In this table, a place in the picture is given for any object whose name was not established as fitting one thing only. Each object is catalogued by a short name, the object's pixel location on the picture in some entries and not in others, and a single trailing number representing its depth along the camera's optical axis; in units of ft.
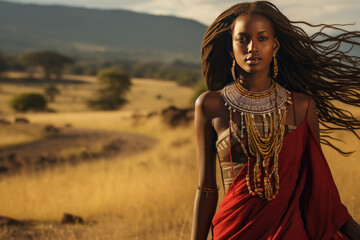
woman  7.40
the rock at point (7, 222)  17.98
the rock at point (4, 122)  60.99
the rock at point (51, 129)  59.97
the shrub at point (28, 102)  125.59
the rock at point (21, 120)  65.75
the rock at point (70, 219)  19.76
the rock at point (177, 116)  57.54
